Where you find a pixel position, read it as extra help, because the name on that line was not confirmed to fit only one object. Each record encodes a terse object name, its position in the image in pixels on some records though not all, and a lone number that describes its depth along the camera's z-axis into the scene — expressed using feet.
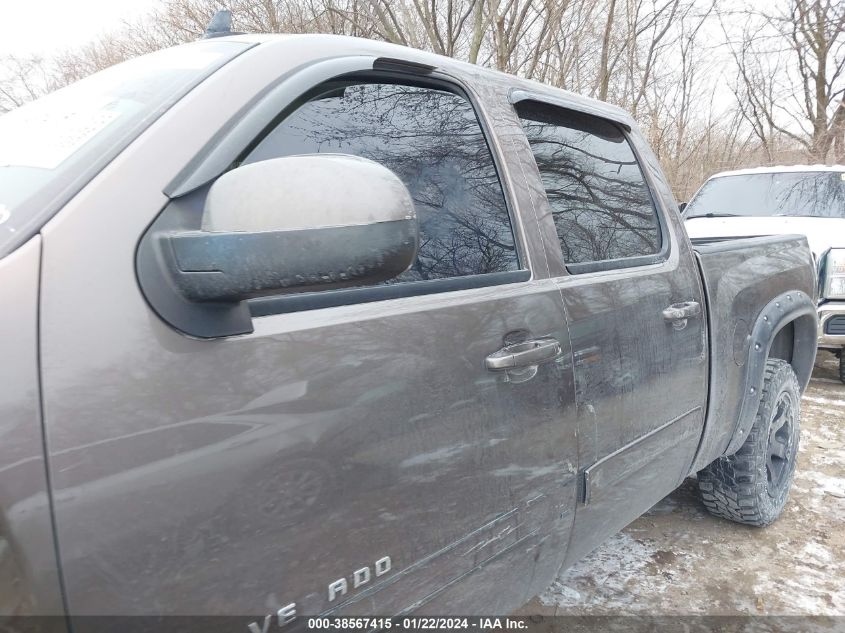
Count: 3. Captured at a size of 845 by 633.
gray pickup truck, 2.74
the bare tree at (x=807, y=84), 51.39
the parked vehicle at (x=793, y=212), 16.06
